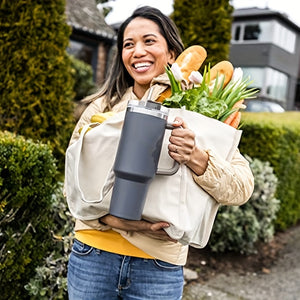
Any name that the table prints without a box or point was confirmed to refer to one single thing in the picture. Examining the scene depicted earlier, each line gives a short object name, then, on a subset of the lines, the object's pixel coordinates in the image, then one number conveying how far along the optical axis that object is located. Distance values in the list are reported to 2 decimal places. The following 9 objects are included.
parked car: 17.28
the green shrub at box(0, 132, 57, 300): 2.28
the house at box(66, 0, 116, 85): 11.98
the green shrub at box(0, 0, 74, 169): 3.61
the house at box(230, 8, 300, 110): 26.20
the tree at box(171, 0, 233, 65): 5.66
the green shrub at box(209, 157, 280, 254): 4.64
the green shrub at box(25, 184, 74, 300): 2.61
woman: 1.44
